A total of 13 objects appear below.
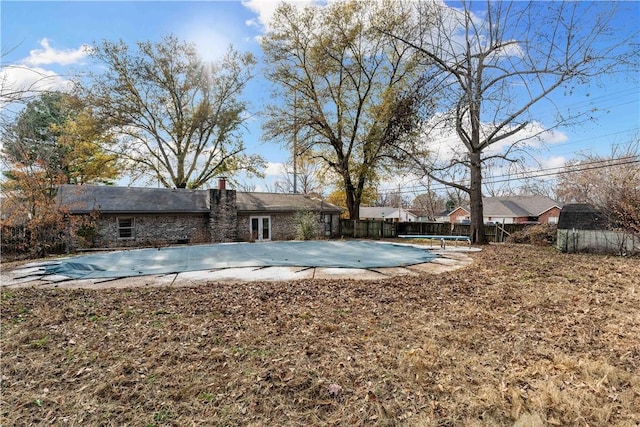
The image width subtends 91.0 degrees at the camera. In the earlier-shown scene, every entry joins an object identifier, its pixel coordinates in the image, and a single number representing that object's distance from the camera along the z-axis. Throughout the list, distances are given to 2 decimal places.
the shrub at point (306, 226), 16.19
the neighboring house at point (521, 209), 32.25
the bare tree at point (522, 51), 8.12
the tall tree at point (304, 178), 21.12
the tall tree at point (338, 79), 17.88
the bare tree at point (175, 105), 18.95
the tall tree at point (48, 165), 10.73
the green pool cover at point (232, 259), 7.60
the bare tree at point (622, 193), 8.81
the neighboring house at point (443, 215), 43.88
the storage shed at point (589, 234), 9.38
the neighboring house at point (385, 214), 36.51
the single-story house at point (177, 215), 14.17
